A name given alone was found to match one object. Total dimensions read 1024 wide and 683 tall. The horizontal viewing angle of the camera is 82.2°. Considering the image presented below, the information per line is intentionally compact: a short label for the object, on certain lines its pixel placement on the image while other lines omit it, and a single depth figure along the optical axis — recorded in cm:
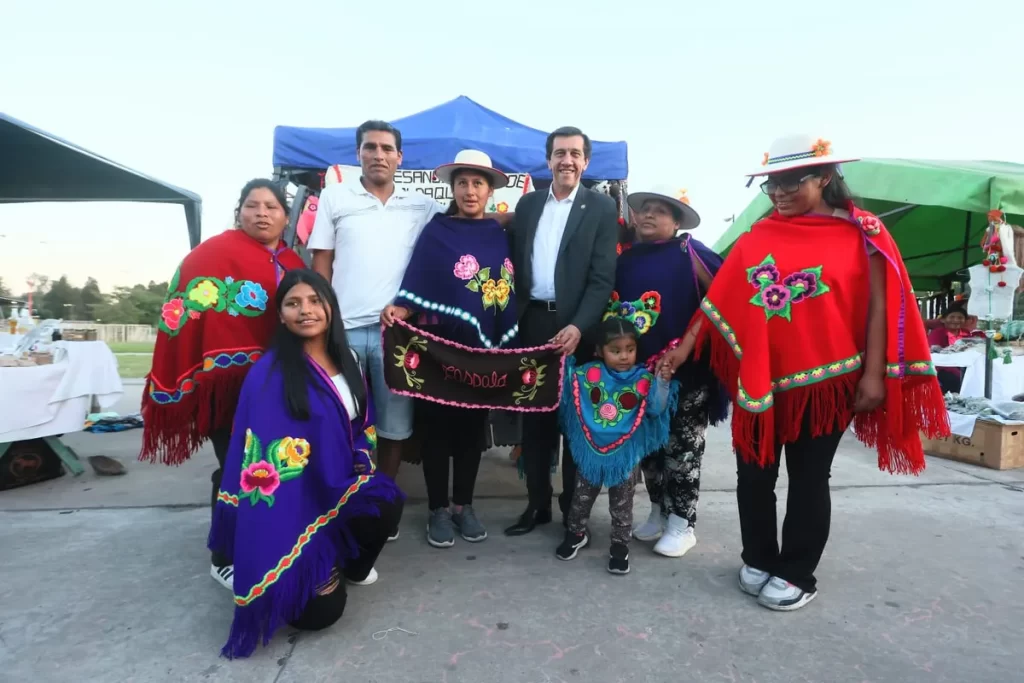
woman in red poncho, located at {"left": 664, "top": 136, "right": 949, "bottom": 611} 219
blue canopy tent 500
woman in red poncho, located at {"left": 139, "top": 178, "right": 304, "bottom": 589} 241
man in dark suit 281
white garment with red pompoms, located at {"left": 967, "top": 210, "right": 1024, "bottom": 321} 530
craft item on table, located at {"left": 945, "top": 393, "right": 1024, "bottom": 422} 482
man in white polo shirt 283
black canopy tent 599
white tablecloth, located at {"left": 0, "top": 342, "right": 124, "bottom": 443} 382
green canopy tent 557
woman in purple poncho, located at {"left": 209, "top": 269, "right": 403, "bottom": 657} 194
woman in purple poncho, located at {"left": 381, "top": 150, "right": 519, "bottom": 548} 278
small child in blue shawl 269
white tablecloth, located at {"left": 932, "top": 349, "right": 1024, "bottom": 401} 574
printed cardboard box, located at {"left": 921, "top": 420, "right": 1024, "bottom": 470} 458
